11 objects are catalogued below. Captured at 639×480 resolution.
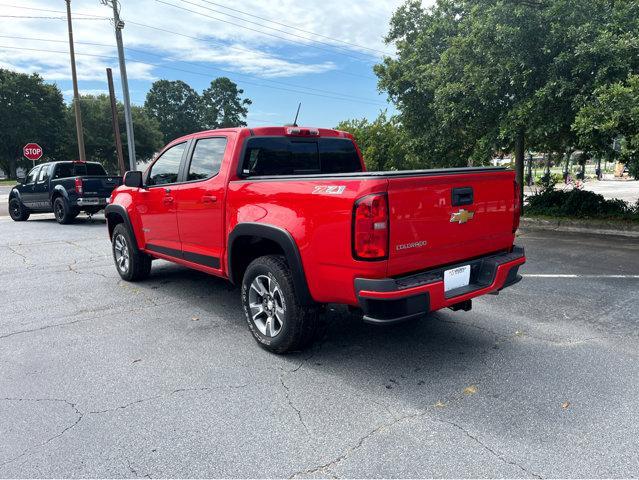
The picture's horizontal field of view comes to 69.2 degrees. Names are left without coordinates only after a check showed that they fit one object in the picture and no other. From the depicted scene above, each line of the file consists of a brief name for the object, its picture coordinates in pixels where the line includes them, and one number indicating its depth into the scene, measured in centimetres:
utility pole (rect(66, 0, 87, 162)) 2317
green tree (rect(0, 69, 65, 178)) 4847
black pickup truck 1286
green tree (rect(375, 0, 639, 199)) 804
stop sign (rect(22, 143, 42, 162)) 2678
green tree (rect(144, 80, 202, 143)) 9062
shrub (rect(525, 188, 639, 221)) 1038
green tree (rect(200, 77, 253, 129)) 9769
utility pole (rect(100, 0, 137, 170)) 1784
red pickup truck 305
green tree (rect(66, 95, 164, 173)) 5309
